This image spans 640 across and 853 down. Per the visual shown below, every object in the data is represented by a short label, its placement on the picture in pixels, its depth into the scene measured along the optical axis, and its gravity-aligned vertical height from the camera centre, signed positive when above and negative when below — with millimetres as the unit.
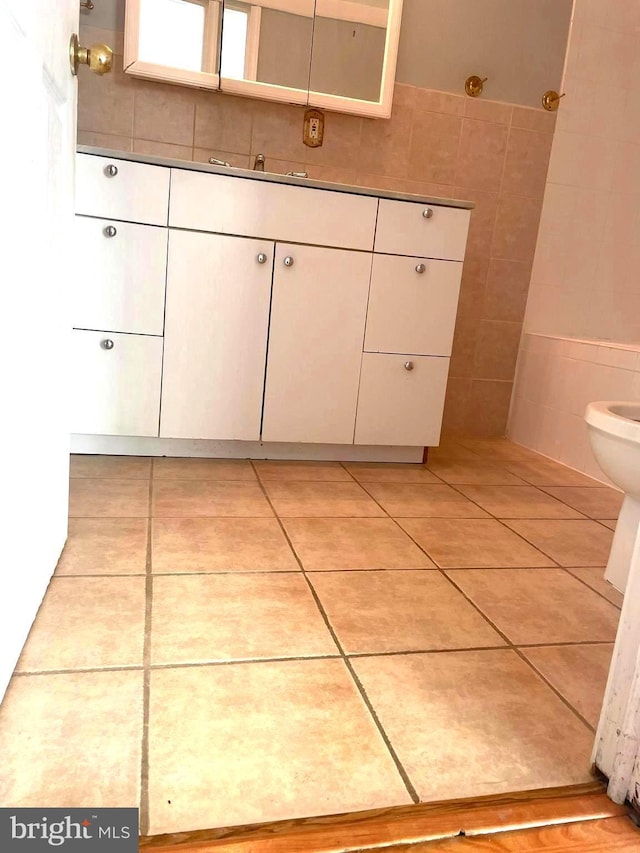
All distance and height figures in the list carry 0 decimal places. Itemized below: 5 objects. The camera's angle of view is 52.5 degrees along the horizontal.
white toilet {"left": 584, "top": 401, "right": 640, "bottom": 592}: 1336 -314
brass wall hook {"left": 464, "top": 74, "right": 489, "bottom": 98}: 2719 +852
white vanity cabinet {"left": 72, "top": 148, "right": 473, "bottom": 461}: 1983 -123
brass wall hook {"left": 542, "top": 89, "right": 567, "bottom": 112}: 2830 +856
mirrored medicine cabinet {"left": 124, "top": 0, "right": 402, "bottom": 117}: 2318 +820
